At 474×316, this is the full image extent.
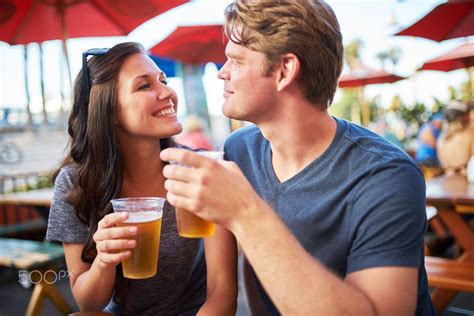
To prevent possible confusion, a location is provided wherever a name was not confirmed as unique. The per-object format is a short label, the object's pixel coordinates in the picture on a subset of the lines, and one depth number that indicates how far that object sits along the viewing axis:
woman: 1.60
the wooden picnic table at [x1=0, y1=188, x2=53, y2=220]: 4.25
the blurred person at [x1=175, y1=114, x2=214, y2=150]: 6.23
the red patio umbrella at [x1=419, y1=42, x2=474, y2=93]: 5.40
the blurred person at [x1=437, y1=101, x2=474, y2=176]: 3.89
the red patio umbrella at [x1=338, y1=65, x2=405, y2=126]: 9.48
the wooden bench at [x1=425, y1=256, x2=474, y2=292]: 2.71
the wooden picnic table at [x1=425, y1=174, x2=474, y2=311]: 2.82
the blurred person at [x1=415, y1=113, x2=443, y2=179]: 5.18
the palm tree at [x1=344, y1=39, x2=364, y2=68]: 33.28
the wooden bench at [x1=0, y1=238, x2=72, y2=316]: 3.11
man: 0.99
